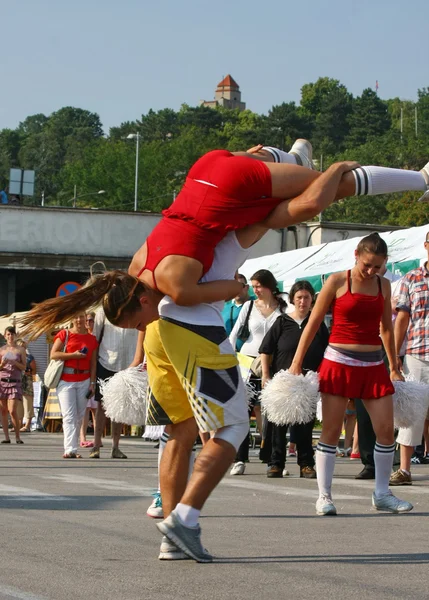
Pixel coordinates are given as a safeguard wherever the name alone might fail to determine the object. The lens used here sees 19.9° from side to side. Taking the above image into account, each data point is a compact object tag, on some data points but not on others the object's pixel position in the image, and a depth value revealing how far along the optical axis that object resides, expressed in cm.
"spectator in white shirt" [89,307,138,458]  1588
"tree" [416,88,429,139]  17800
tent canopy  1766
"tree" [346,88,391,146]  17062
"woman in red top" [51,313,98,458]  1546
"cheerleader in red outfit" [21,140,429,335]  609
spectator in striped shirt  1102
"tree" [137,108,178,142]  18362
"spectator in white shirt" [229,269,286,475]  1323
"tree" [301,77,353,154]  17312
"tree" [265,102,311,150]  16562
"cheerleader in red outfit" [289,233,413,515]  887
